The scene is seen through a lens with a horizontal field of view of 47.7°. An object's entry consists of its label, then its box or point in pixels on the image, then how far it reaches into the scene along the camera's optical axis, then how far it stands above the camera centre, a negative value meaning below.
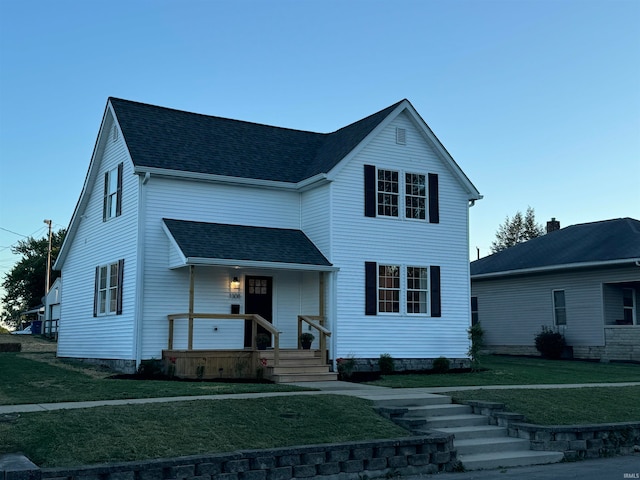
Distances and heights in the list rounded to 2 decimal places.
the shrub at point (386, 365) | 19.55 -0.58
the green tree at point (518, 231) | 61.01 +9.53
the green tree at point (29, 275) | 74.00 +6.80
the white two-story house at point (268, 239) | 18.44 +2.81
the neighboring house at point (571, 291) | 25.06 +2.00
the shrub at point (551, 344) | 26.56 -0.01
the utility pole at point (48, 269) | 58.06 +5.79
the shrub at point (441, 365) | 20.38 -0.60
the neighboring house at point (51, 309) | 46.50 +2.18
